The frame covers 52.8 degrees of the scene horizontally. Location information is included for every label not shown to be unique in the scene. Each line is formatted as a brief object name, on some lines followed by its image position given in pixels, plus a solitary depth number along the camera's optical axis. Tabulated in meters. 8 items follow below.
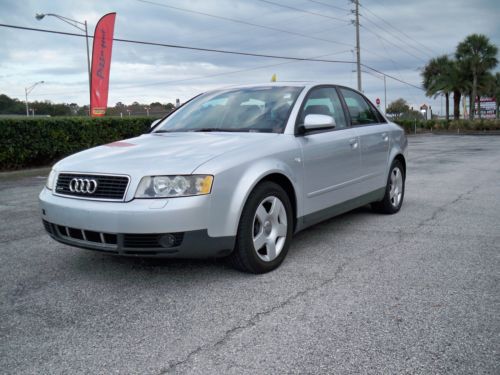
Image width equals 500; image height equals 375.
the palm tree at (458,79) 54.47
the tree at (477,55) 52.31
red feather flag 20.14
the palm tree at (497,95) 89.19
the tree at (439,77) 55.78
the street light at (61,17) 23.88
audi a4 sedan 3.42
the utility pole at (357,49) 37.50
